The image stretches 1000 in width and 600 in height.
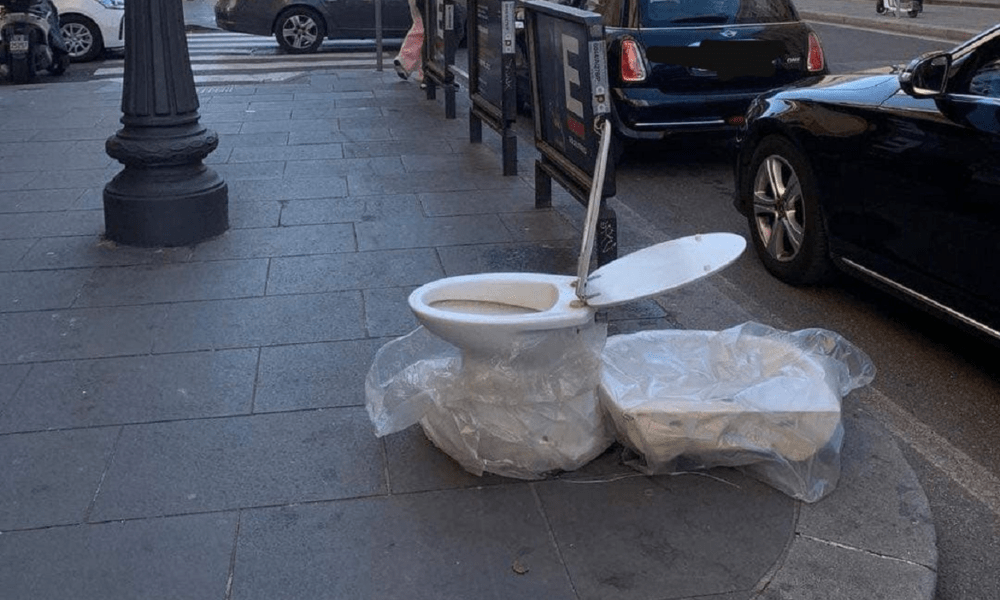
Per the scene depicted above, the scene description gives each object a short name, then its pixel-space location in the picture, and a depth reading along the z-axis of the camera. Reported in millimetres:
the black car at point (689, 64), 9477
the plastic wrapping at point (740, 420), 3932
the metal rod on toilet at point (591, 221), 3896
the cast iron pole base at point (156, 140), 6750
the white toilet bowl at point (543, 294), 3830
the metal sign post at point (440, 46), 11086
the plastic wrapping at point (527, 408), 3955
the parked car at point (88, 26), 17750
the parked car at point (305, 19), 18641
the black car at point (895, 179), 4977
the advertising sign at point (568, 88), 5676
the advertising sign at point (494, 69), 8398
